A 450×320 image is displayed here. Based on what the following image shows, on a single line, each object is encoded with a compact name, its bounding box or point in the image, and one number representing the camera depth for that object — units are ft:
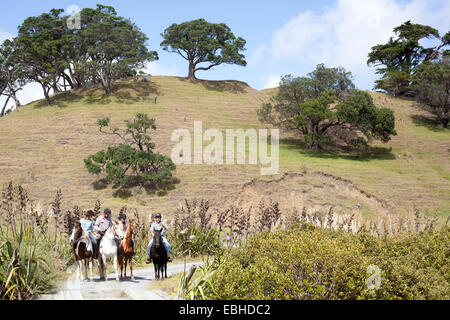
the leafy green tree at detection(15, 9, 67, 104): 196.24
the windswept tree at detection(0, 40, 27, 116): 199.19
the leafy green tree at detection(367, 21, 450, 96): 235.20
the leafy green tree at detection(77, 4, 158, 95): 194.59
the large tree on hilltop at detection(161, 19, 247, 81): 231.30
